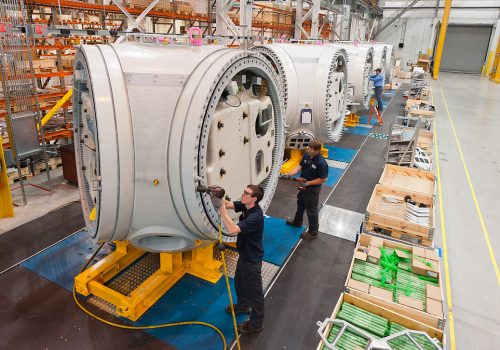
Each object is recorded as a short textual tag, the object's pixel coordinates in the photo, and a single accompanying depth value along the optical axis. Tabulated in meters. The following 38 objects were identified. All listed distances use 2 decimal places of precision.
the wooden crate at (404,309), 3.06
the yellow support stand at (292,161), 7.34
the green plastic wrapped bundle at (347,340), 2.85
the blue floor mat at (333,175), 7.08
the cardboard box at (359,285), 3.42
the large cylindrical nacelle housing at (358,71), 10.29
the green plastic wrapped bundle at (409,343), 2.84
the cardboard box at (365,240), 4.25
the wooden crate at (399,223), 4.54
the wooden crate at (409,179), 5.91
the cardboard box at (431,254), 3.89
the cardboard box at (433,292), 3.36
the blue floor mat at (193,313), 3.41
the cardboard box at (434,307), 3.14
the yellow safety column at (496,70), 23.67
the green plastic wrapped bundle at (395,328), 3.03
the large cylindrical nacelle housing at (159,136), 2.83
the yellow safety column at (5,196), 5.23
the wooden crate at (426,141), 7.73
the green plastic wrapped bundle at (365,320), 3.01
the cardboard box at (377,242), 4.13
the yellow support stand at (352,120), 11.66
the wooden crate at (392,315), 2.91
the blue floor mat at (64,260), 4.18
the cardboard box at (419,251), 3.96
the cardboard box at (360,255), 3.85
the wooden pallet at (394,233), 4.57
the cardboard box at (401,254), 4.02
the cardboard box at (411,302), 3.25
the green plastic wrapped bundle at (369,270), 3.67
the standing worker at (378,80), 12.49
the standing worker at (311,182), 4.79
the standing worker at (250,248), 3.10
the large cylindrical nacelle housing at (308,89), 6.75
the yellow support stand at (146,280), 3.62
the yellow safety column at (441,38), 23.12
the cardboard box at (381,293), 3.37
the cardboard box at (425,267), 3.68
